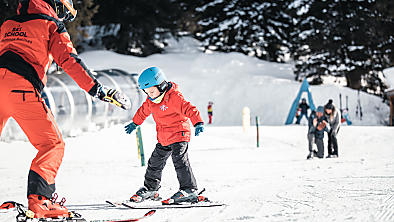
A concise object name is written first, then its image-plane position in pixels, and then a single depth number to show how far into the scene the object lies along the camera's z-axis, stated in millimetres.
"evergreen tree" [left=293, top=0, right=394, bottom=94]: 29359
